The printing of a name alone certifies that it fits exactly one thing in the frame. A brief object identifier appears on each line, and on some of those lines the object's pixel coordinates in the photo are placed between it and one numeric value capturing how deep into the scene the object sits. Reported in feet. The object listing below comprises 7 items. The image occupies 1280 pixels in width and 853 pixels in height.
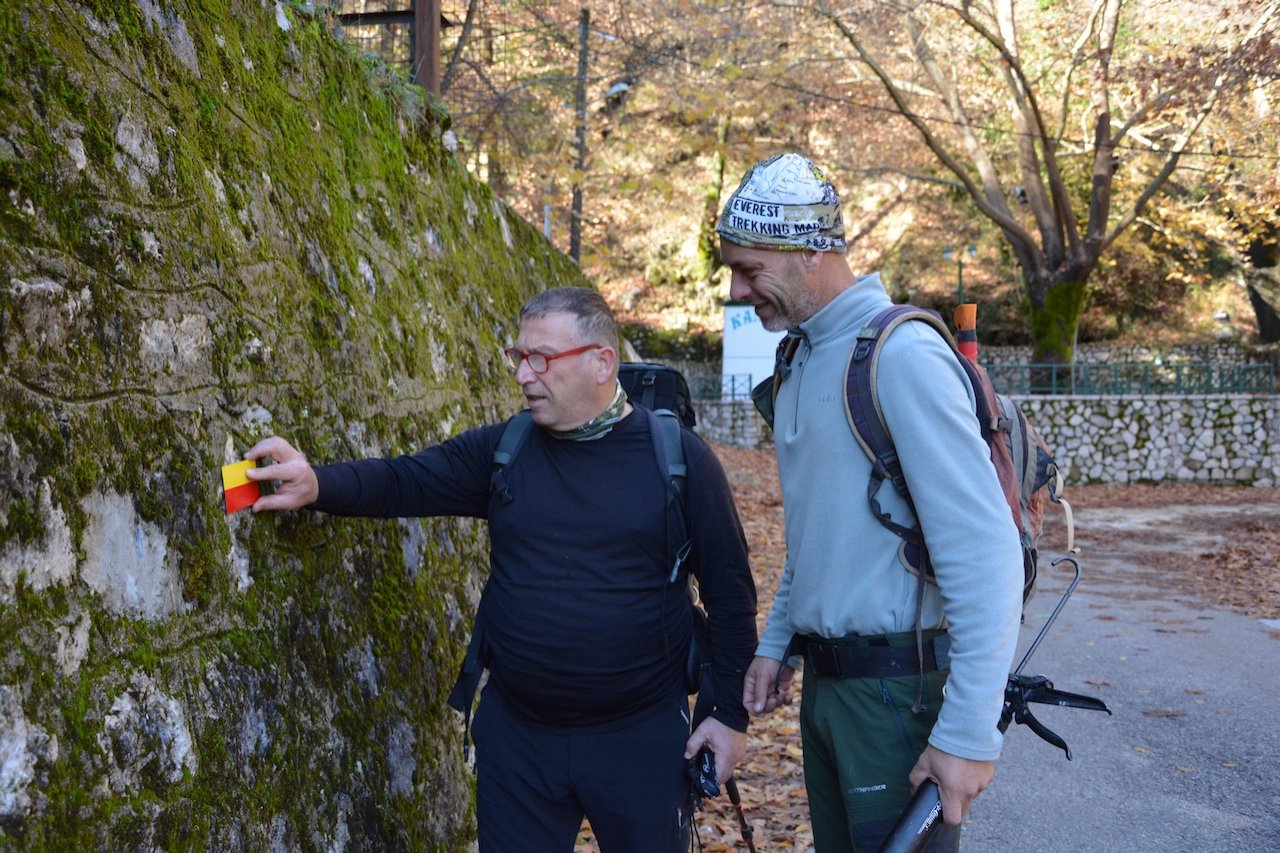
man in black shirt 9.89
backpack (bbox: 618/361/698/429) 11.54
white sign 91.56
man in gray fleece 7.88
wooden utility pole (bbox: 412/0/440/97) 24.16
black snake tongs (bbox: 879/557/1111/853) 7.80
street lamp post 111.34
